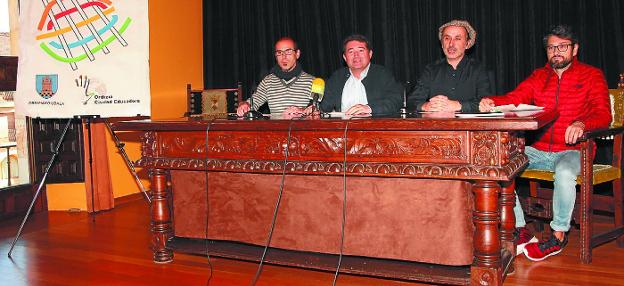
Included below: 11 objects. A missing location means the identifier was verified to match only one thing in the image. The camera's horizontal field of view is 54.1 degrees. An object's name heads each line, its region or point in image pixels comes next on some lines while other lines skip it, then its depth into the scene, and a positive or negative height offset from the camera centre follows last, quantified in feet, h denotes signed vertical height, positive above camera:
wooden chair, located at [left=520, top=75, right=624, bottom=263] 9.87 -1.24
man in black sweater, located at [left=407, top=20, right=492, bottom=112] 11.11 +0.94
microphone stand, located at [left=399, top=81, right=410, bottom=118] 8.80 +0.25
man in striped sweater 12.66 +1.00
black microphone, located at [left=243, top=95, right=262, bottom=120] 9.89 +0.28
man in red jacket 10.09 +0.20
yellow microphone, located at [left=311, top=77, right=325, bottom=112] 9.06 +0.64
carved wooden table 7.54 -0.30
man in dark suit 11.29 +0.83
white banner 12.09 +1.56
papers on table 8.83 +0.23
